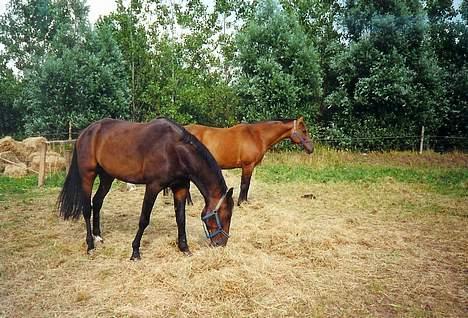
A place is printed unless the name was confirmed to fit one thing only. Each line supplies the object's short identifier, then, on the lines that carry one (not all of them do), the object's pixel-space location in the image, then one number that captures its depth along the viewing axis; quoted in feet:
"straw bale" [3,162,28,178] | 33.55
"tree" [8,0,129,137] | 52.60
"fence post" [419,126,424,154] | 46.52
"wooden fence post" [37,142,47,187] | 30.12
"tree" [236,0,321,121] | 50.31
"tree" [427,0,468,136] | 48.52
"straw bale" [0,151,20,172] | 34.94
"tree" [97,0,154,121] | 64.03
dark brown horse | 13.82
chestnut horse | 23.77
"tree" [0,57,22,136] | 67.87
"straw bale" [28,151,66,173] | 34.53
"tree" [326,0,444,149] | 47.03
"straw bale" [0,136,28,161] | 35.81
